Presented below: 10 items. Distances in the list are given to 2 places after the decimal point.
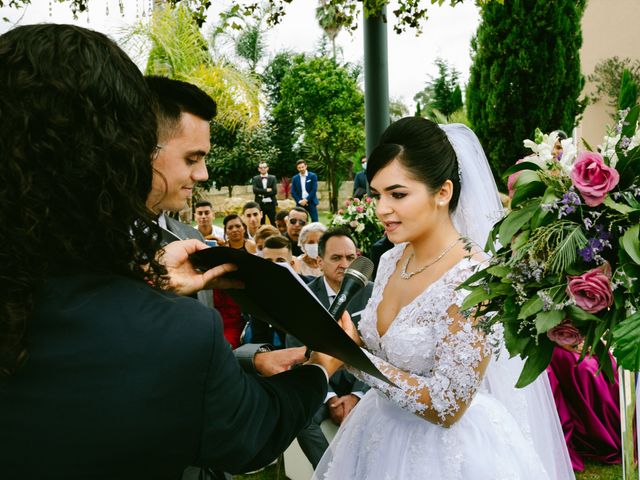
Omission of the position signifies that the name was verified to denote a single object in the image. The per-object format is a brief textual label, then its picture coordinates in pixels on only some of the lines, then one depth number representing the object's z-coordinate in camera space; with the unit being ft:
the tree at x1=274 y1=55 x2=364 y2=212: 93.35
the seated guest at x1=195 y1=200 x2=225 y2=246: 32.32
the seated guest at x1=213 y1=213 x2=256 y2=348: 20.16
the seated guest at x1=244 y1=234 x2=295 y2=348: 17.79
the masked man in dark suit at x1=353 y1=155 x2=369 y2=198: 52.53
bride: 8.51
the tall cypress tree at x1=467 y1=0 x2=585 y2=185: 35.76
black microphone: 7.17
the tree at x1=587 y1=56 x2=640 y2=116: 68.85
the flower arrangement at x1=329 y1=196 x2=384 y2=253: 25.52
